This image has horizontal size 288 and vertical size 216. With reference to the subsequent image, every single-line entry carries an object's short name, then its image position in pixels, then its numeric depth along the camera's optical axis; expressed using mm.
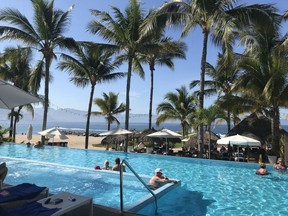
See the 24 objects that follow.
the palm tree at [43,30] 18891
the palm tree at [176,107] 29156
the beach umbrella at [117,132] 17719
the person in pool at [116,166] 10664
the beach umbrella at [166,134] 18278
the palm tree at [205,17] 14938
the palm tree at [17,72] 25875
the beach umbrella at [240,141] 14531
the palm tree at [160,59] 26225
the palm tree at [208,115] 15938
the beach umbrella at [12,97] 6738
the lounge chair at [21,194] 4375
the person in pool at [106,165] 11038
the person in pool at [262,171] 12018
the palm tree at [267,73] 14959
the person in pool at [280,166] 12478
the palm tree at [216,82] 26784
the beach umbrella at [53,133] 18884
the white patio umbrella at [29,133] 21200
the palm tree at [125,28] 18859
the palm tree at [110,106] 32188
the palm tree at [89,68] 22323
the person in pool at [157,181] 8828
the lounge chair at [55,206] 3771
